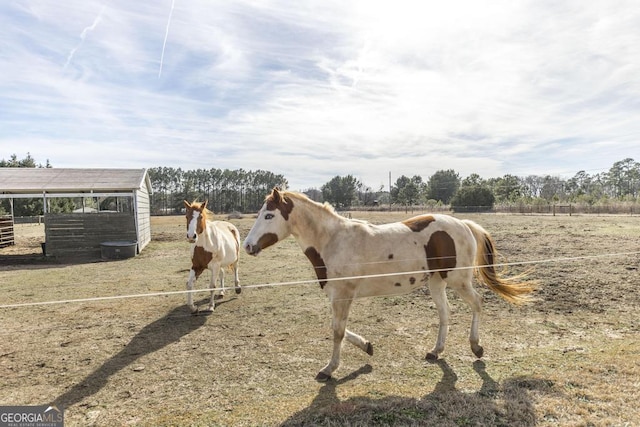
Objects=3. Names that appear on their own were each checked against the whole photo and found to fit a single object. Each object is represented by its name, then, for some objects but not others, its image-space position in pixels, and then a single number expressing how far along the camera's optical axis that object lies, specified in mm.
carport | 14797
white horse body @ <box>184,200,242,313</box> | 6742
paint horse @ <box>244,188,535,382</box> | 4059
